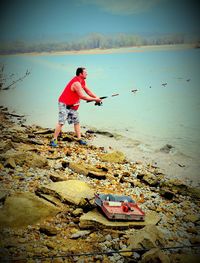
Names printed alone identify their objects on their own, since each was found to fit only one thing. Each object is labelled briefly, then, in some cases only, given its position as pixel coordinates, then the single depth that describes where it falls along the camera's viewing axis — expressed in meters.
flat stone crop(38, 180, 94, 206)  3.51
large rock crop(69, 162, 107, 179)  4.50
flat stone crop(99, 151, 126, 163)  5.50
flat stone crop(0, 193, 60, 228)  3.05
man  5.79
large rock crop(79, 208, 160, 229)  3.10
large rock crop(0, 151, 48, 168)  4.55
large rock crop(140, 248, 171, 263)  2.57
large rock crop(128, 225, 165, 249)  2.79
